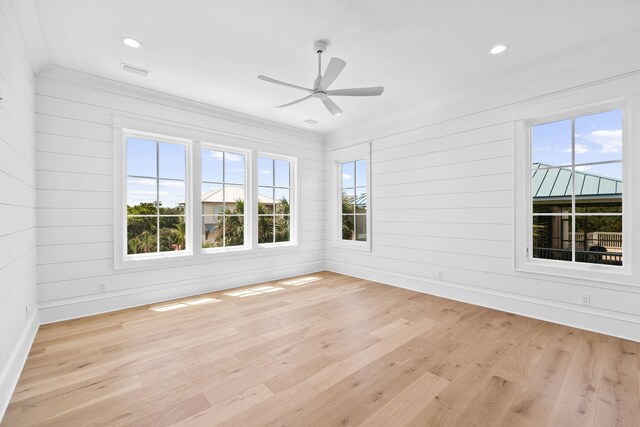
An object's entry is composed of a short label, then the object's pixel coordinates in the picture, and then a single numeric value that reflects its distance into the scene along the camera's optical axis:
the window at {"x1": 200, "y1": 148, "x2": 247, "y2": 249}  4.47
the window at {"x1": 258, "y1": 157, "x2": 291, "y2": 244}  5.14
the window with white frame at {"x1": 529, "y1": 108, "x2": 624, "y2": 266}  2.96
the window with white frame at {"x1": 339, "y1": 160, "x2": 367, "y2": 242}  5.36
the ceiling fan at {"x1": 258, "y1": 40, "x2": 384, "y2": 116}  2.60
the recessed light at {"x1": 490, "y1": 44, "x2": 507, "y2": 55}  2.85
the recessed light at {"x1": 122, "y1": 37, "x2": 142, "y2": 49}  2.71
